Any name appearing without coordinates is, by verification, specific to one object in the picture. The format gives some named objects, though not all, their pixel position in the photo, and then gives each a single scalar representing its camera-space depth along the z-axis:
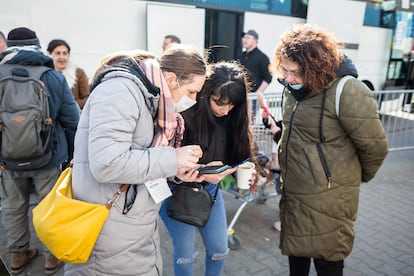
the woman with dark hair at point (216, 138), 2.01
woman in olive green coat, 1.84
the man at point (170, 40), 4.99
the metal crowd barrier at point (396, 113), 4.95
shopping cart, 3.11
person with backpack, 2.30
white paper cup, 2.62
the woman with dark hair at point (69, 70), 3.57
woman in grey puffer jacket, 1.27
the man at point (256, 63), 5.28
